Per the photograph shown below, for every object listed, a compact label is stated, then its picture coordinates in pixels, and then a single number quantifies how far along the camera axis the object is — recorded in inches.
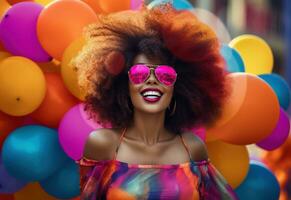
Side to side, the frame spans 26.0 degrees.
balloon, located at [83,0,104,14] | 137.0
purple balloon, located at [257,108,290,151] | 138.1
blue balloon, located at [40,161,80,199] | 129.7
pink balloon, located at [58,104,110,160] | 121.4
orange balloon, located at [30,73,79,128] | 128.6
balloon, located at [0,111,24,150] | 131.6
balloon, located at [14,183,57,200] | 140.8
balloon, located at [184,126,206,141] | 112.3
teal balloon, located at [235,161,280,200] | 137.6
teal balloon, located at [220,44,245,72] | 131.6
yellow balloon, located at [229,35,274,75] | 149.6
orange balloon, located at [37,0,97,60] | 125.1
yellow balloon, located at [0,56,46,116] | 123.1
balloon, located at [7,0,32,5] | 139.0
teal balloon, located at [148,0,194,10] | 130.3
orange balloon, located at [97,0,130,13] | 134.3
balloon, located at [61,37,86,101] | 122.6
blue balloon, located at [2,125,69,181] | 124.1
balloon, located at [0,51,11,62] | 130.1
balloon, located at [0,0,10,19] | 136.7
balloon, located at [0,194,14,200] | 143.3
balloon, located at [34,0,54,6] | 142.3
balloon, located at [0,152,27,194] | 133.6
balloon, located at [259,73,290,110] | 143.5
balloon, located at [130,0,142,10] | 138.0
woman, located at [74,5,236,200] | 100.5
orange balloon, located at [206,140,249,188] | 133.4
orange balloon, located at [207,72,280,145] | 125.3
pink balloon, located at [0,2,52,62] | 127.0
